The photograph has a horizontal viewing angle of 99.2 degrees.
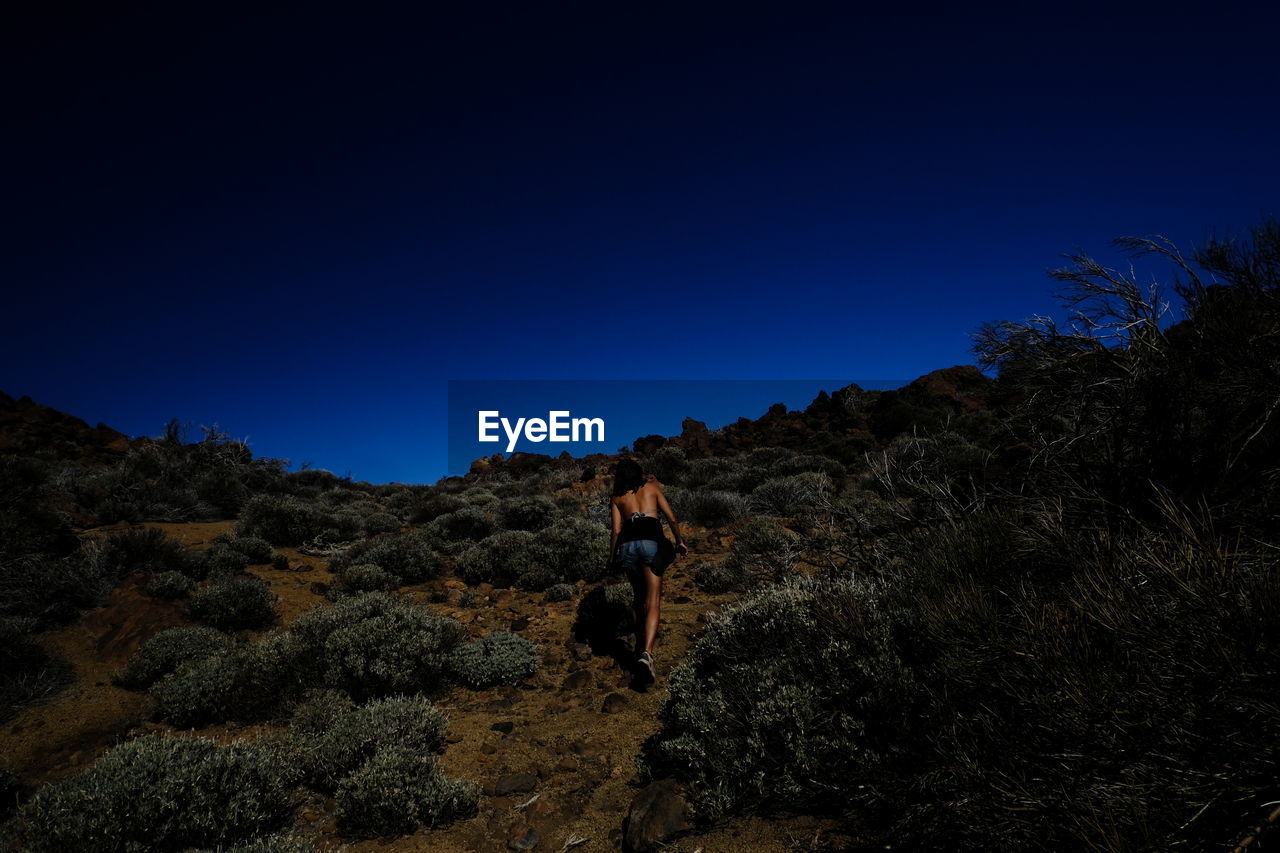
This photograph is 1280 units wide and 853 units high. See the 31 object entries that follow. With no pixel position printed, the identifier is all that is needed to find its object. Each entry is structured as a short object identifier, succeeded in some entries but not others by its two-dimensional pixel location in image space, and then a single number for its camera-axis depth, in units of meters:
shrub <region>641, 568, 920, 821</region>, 2.76
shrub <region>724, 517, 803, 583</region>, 6.19
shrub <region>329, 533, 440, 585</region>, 8.77
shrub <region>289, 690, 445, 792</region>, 3.74
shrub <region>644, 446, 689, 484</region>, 18.55
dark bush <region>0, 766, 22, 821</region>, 3.45
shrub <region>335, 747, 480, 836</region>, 3.29
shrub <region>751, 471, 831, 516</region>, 11.13
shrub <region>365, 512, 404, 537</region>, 12.45
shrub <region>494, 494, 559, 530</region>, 11.70
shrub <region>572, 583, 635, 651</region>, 6.27
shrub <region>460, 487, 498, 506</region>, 15.51
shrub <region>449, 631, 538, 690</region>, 5.41
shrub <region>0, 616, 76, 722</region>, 4.65
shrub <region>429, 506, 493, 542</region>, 11.41
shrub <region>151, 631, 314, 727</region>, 4.57
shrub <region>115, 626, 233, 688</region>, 5.16
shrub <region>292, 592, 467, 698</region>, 5.00
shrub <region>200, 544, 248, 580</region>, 7.73
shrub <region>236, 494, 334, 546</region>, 9.96
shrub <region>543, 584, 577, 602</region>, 7.74
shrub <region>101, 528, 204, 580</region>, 7.28
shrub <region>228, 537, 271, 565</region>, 8.66
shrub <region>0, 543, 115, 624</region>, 5.89
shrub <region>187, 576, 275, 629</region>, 6.40
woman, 5.18
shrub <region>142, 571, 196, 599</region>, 6.65
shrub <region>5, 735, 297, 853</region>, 2.75
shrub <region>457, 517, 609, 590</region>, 8.42
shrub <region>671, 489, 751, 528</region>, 11.14
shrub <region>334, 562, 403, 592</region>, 7.98
